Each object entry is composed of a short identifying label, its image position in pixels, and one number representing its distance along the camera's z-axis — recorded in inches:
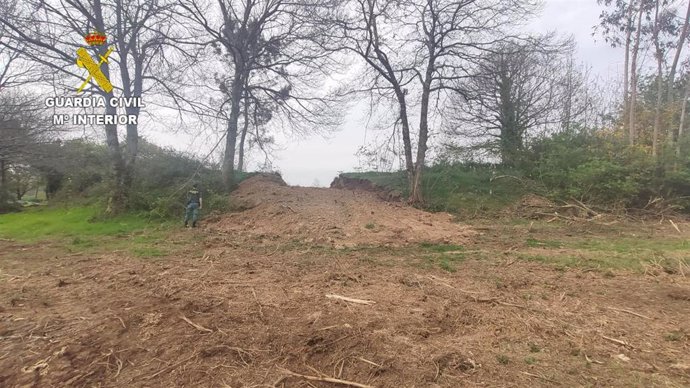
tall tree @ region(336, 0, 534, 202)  531.2
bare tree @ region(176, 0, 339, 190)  607.5
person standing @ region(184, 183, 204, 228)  467.5
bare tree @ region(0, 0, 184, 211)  461.4
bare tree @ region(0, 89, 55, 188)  399.2
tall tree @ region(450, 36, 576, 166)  535.5
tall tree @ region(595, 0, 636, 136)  663.8
